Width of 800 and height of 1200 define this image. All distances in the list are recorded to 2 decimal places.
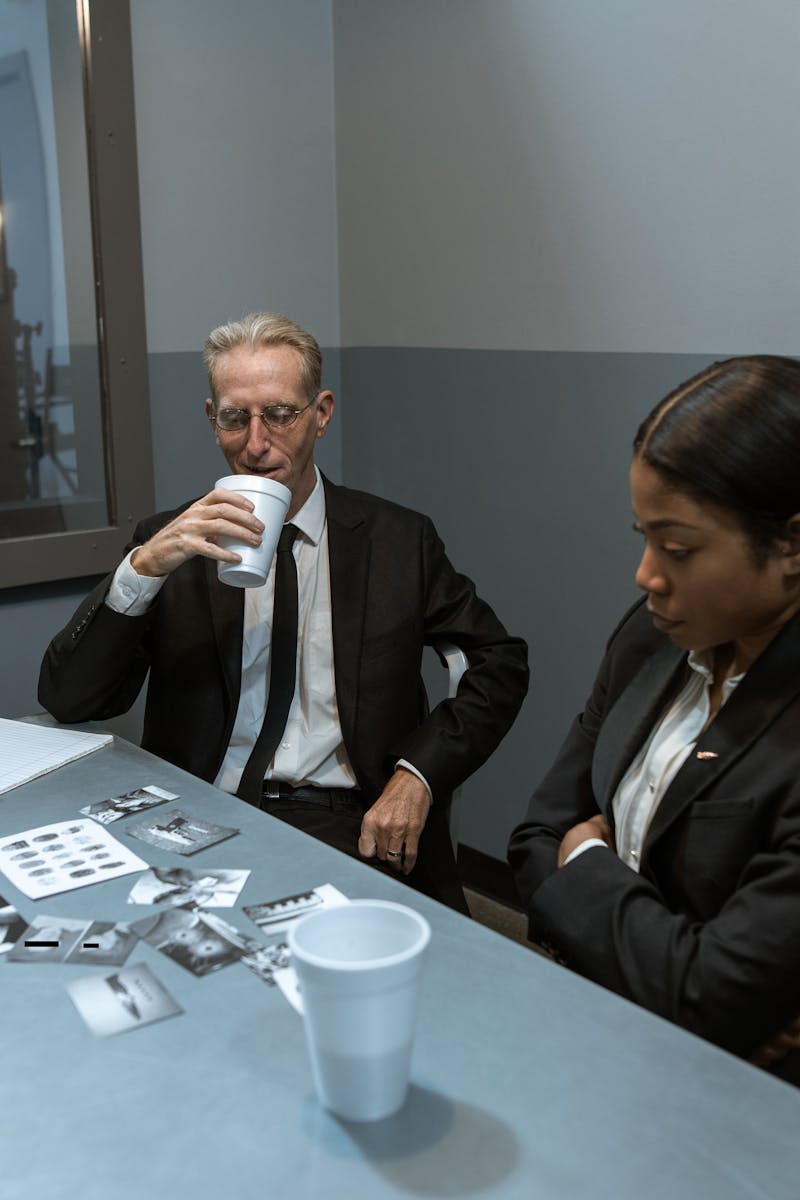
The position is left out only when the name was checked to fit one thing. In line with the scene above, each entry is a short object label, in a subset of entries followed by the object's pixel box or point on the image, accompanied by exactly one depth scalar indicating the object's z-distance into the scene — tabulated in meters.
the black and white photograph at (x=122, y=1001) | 1.04
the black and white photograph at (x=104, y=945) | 1.15
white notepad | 1.66
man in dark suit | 1.91
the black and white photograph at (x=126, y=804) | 1.50
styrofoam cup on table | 0.82
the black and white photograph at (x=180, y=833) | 1.40
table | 0.83
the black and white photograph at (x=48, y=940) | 1.16
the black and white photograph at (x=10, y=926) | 1.18
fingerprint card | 1.32
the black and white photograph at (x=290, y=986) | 1.06
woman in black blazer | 1.14
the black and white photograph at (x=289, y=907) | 1.20
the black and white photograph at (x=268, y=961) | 1.11
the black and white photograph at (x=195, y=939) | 1.14
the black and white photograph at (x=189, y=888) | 1.26
